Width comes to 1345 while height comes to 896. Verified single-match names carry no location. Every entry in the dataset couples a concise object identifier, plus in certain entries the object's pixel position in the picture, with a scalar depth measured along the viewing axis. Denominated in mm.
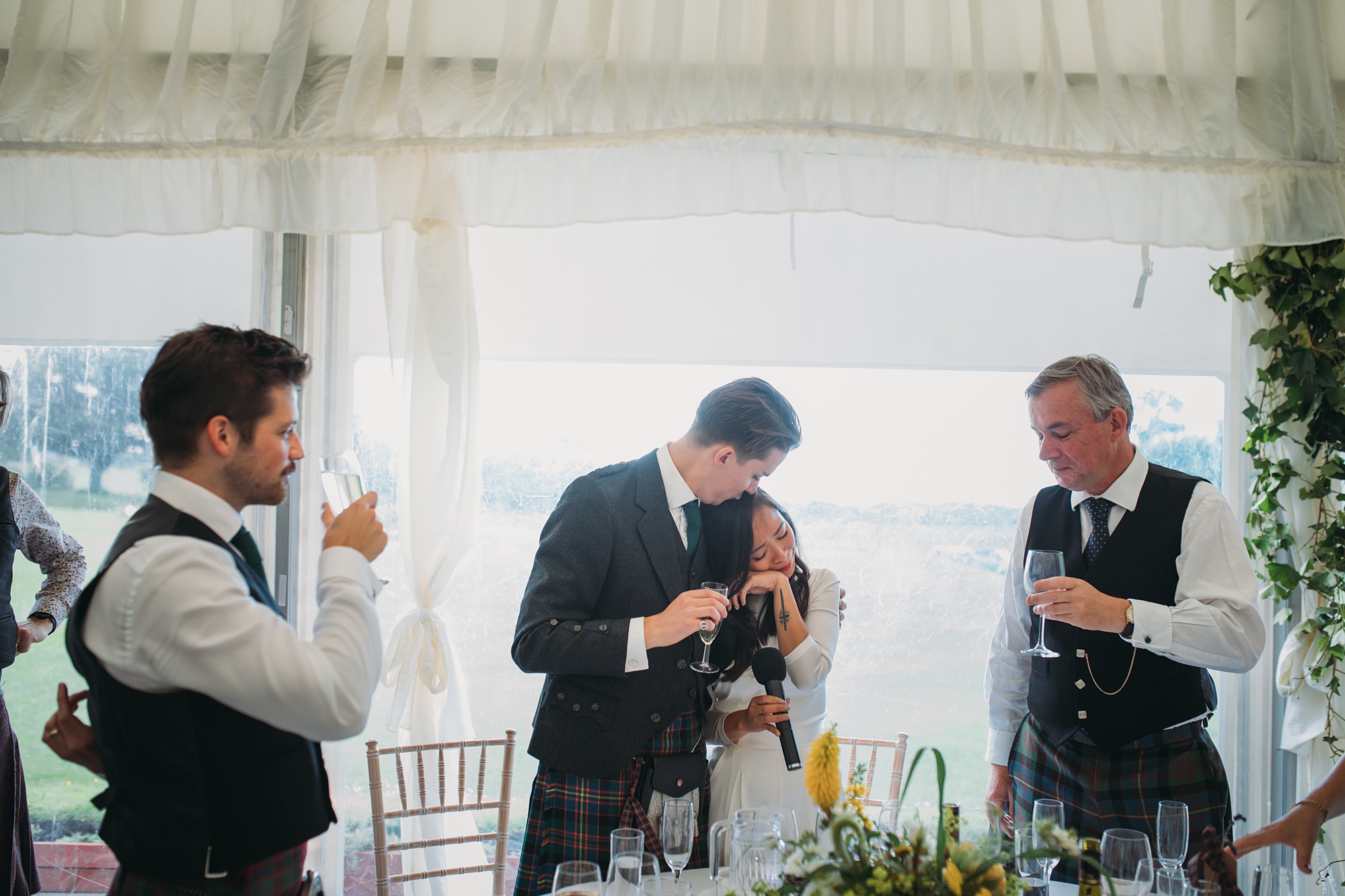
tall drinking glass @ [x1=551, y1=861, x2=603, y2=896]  1468
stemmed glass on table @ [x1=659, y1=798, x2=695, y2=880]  1611
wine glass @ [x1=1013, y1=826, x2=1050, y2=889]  1463
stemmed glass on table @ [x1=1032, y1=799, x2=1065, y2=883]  1479
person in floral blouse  2430
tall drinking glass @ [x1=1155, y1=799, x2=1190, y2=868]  1576
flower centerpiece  1232
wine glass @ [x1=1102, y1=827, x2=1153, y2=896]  1464
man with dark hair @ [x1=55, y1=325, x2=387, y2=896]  1333
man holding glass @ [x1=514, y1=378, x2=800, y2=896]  2117
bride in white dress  2314
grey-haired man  2158
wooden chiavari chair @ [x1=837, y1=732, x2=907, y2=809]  2430
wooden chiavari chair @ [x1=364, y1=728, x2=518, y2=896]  2205
